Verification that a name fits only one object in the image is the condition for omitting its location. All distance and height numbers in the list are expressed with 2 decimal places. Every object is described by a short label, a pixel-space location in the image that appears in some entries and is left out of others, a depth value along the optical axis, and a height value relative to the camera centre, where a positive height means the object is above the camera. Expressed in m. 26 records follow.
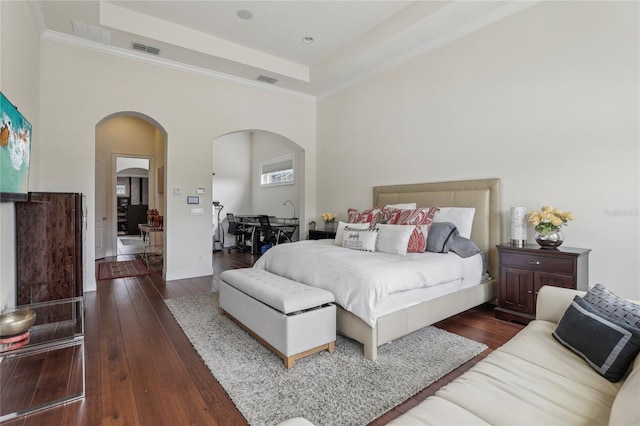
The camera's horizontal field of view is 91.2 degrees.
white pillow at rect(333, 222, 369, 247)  3.90 -0.21
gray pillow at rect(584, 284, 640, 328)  1.55 -0.50
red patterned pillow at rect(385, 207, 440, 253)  3.46 -0.11
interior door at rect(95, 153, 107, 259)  6.74 +0.09
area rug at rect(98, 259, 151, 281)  5.19 -1.06
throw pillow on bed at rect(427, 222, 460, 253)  3.45 -0.28
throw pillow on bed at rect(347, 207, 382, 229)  4.22 -0.08
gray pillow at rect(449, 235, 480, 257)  3.43 -0.39
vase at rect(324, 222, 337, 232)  6.04 -0.29
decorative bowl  1.80 -0.66
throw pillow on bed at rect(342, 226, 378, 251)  3.55 -0.32
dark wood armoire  3.06 -0.36
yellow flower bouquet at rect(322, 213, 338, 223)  5.95 -0.11
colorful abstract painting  2.13 +0.45
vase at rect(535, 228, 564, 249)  3.05 -0.27
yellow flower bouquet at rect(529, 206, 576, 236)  3.03 -0.07
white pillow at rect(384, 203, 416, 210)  4.29 +0.07
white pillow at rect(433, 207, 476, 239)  3.75 -0.08
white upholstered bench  2.30 -0.82
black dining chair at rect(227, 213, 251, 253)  8.20 -0.58
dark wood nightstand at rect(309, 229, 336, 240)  5.61 -0.43
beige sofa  1.12 -0.75
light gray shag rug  1.86 -1.16
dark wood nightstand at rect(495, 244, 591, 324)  2.86 -0.61
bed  2.47 -0.59
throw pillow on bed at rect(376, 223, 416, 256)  3.34 -0.30
